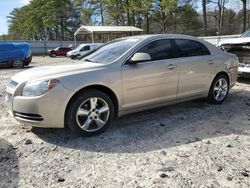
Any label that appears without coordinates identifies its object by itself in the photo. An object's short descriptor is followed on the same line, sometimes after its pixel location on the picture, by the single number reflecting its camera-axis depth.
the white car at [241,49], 5.82
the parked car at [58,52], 24.70
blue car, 12.21
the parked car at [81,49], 18.60
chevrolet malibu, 3.06
